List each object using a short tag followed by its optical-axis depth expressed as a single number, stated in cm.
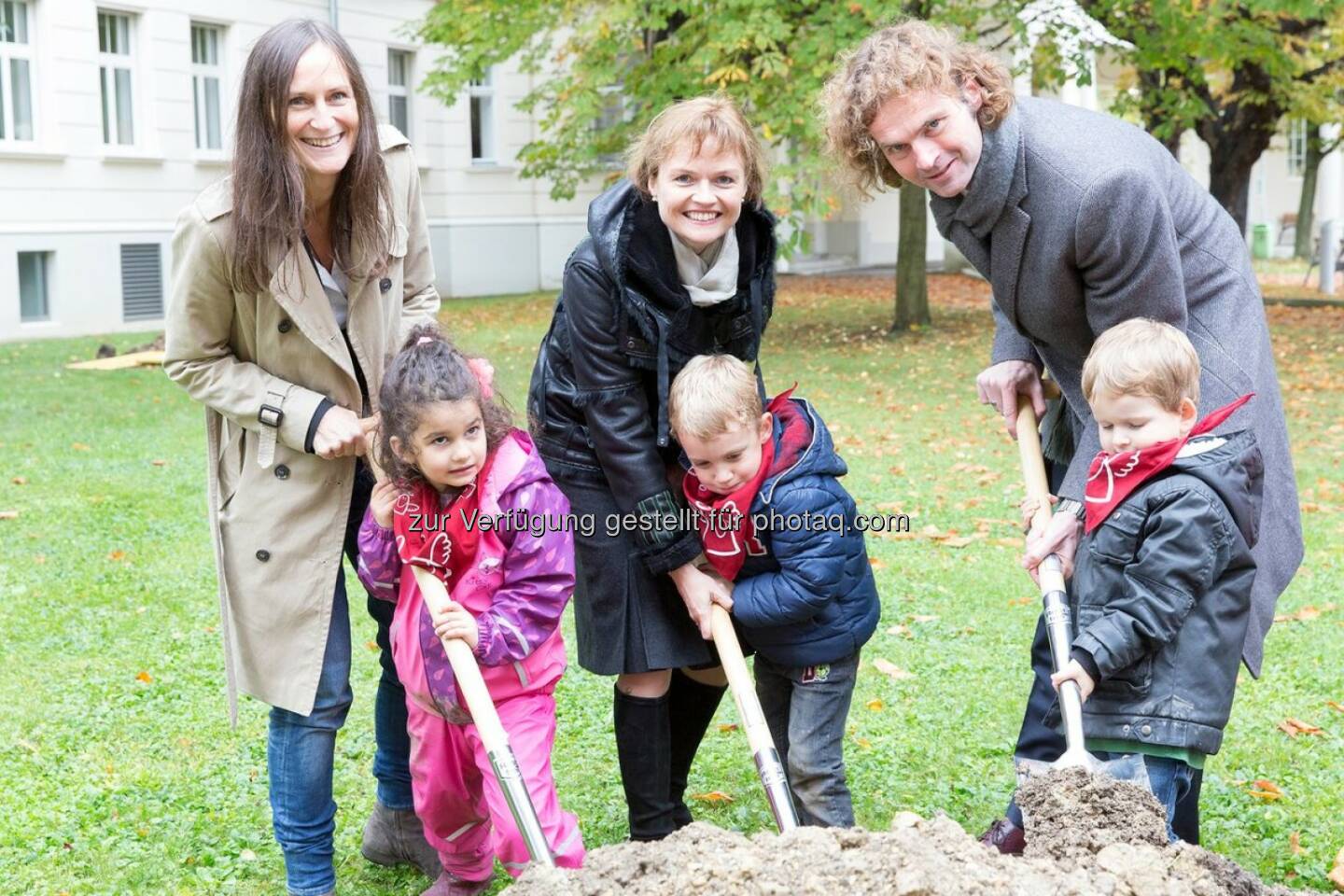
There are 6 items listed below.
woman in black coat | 311
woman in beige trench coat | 306
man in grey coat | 289
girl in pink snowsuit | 307
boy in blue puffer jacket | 314
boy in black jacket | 274
